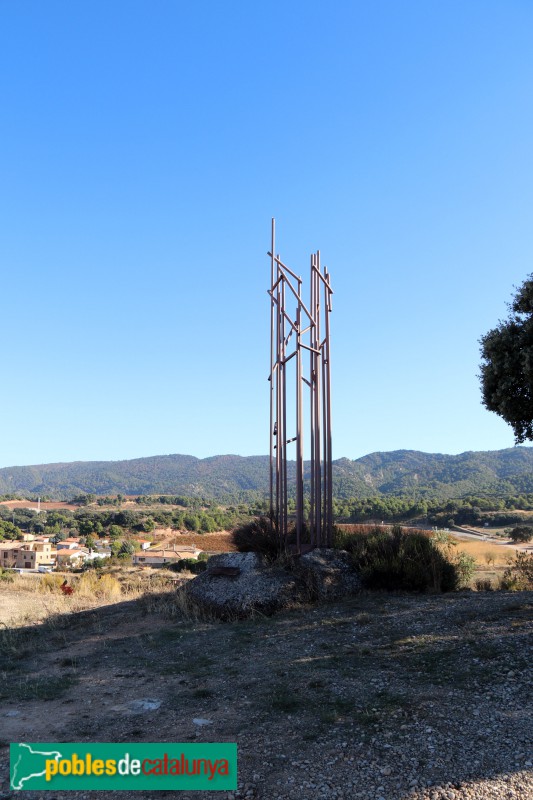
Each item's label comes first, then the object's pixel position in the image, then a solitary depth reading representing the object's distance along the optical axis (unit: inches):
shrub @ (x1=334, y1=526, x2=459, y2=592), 430.3
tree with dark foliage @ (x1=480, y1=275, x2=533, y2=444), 380.5
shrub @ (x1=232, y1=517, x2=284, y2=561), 467.5
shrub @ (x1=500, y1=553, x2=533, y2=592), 437.1
